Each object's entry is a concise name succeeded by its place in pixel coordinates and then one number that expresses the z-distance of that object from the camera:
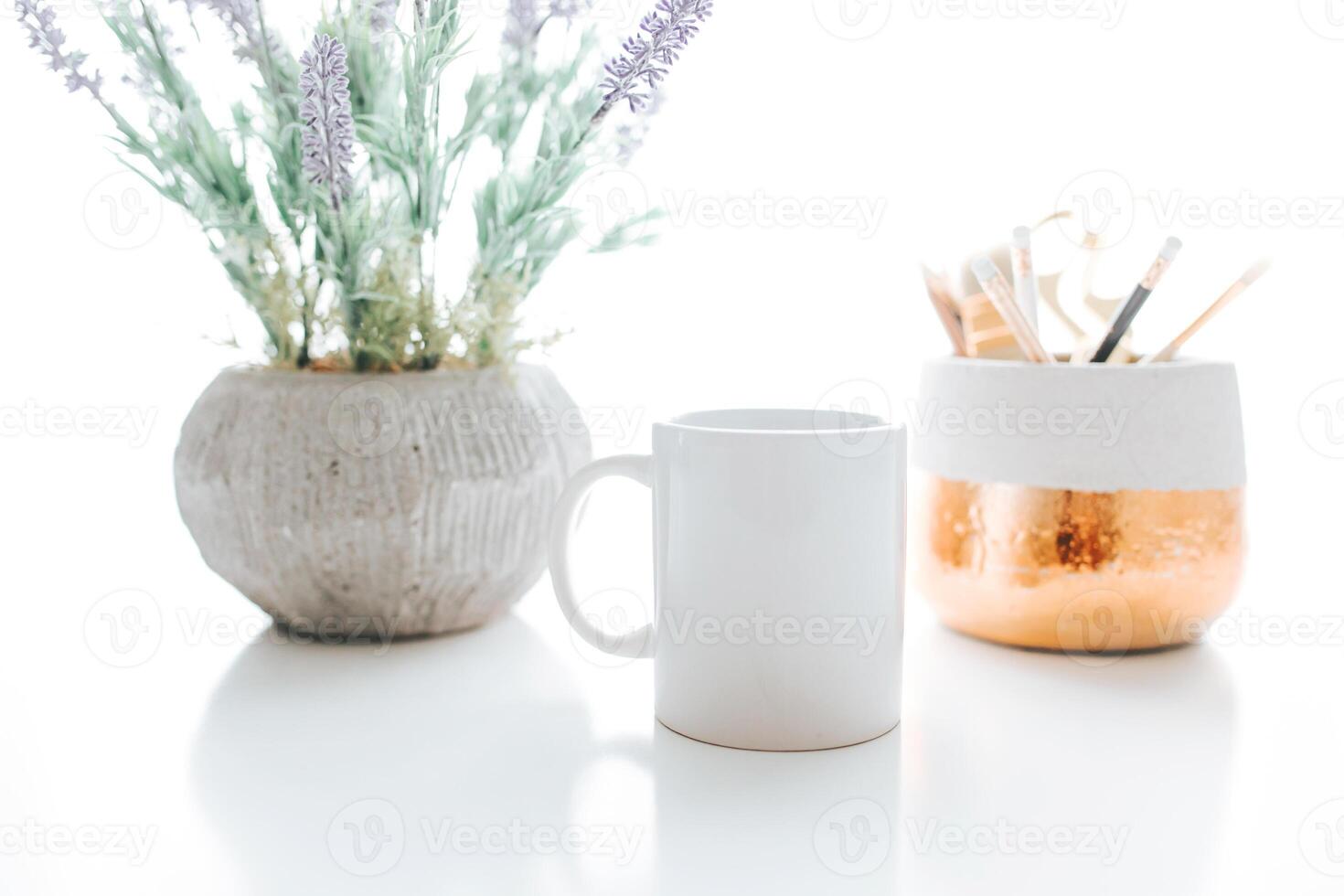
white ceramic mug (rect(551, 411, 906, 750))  0.45
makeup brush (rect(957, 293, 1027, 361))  0.62
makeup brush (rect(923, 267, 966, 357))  0.65
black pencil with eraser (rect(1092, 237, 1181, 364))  0.54
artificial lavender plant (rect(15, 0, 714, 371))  0.56
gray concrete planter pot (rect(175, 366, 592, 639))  0.56
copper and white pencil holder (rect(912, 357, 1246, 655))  0.57
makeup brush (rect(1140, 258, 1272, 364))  0.55
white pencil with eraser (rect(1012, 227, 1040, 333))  0.58
